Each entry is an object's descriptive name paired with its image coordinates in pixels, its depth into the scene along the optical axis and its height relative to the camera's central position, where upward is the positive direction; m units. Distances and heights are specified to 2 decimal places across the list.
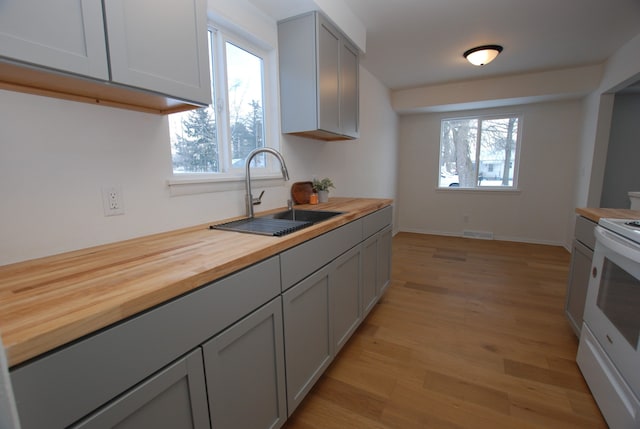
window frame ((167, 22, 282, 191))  1.59 +0.46
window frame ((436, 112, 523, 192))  4.51 +0.29
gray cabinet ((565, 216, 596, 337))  1.83 -0.65
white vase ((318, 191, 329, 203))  2.50 -0.19
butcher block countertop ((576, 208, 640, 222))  1.77 -0.26
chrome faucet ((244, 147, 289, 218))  1.71 +0.00
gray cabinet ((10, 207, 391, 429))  0.58 -0.51
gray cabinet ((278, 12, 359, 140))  2.00 +0.73
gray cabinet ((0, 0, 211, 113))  0.75 +0.38
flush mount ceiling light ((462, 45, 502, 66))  2.93 +1.23
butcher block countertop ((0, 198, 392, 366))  0.56 -0.29
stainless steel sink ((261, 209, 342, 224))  1.94 -0.28
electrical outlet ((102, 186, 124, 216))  1.18 -0.10
